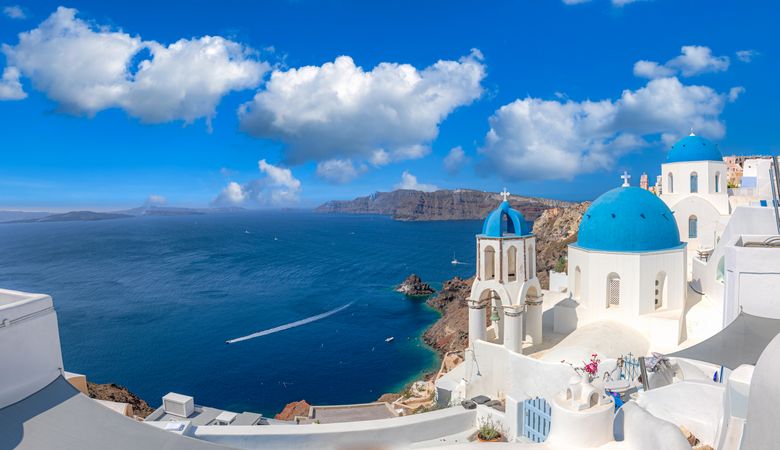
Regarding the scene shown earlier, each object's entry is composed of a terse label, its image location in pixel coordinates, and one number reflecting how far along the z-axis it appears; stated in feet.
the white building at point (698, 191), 74.28
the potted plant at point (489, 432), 35.58
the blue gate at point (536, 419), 33.30
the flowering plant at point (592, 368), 33.10
